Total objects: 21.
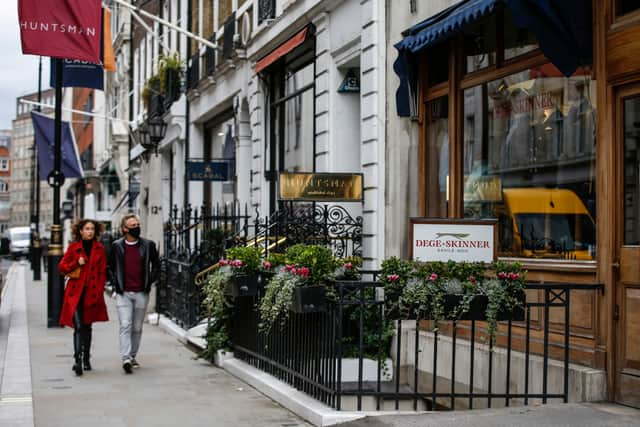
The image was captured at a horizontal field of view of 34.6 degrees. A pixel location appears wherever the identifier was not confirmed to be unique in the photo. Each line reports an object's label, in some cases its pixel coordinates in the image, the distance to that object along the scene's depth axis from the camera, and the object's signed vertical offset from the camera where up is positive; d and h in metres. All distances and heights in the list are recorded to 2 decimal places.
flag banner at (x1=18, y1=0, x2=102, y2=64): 16.89 +3.17
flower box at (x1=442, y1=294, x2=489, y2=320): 8.39 -0.71
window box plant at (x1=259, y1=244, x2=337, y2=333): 9.18 -0.61
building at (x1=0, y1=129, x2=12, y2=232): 44.99 +7.41
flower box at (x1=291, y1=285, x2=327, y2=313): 9.14 -0.72
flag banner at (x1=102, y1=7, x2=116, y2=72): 24.66 +4.09
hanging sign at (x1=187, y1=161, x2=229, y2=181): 22.86 +1.06
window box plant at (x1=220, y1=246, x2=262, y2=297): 11.82 -0.61
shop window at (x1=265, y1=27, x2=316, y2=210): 17.27 +1.89
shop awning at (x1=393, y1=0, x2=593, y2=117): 8.73 +1.66
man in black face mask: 12.77 -0.76
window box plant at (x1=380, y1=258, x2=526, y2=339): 8.38 -0.59
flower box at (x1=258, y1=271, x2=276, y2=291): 11.60 -0.68
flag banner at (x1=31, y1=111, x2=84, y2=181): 23.28 +1.74
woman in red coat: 12.68 -0.88
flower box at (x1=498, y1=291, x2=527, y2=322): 8.42 -0.76
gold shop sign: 13.13 +0.41
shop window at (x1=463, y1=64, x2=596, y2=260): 9.14 +0.59
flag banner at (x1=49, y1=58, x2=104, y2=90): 22.70 +3.18
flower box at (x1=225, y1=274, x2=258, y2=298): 11.81 -0.77
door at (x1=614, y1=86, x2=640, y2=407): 8.16 -0.24
